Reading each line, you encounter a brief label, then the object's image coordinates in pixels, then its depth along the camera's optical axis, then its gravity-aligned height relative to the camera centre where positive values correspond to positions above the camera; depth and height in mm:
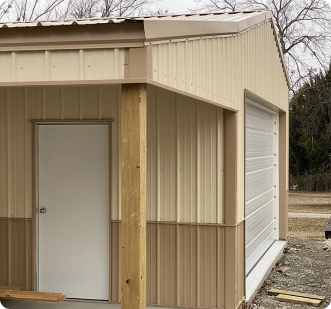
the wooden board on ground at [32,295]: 6508 -1498
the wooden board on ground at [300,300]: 8234 -1968
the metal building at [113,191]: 6961 -439
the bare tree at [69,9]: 27172 +6413
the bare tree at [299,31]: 29750 +5774
